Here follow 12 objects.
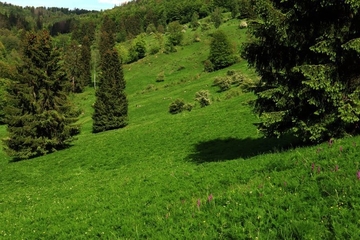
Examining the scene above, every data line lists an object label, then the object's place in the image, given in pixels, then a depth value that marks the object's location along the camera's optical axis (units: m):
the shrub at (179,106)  48.91
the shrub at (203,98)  46.75
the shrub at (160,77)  88.31
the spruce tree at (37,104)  35.00
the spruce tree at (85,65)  105.95
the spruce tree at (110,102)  50.81
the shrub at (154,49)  115.50
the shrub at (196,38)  115.76
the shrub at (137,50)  118.44
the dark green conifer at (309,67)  11.65
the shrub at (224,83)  56.25
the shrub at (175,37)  114.15
